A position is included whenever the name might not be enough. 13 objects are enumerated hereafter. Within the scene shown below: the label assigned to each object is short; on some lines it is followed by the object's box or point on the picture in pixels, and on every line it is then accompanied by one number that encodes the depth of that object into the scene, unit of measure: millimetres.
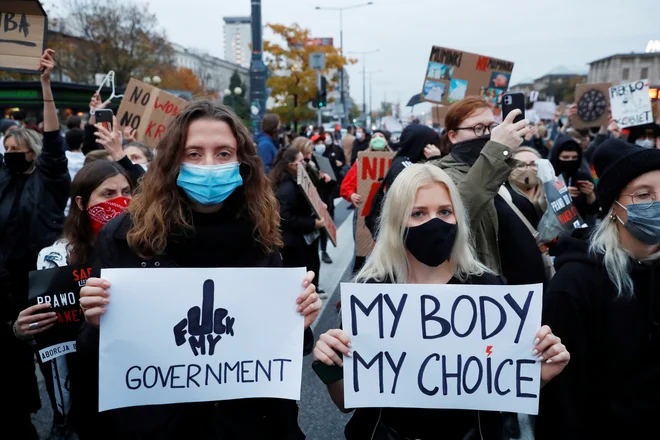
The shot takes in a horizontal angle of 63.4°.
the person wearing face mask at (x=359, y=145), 13375
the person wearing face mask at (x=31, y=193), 3904
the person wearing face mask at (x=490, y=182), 2775
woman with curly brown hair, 1919
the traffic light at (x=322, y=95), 16141
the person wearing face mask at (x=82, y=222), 2754
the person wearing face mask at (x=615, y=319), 1997
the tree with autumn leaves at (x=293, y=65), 32812
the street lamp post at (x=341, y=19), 36394
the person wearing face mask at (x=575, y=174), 5234
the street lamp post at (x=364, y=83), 62559
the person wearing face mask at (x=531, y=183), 4461
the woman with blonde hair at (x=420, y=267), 1911
